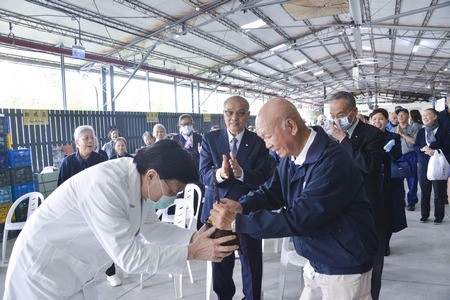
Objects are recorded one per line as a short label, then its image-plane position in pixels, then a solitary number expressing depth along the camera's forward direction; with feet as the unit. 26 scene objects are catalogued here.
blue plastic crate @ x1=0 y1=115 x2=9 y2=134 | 16.44
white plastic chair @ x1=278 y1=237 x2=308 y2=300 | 8.55
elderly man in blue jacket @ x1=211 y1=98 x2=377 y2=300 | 3.99
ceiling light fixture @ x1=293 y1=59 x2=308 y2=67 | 49.50
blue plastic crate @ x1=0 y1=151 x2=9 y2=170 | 16.24
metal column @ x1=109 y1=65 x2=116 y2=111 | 30.09
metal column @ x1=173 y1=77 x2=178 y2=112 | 40.11
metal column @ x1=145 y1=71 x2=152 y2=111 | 35.73
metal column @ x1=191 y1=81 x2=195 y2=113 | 44.01
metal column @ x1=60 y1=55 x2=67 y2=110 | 25.99
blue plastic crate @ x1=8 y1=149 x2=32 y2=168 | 16.66
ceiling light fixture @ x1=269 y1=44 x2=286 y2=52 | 38.92
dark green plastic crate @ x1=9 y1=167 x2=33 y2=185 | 16.61
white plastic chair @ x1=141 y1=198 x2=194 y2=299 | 10.52
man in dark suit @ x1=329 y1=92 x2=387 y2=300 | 7.65
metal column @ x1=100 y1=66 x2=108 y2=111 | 30.81
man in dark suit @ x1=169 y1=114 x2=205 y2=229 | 18.25
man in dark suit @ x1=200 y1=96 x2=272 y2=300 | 8.00
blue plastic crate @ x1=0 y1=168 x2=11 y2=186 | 16.21
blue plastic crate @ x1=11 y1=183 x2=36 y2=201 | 16.65
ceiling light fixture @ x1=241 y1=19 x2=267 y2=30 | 29.00
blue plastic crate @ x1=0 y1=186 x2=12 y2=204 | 16.15
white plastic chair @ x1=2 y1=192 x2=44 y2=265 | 12.35
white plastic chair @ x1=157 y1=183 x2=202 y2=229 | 12.23
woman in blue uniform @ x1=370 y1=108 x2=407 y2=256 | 9.21
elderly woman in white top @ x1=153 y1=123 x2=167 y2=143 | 18.40
